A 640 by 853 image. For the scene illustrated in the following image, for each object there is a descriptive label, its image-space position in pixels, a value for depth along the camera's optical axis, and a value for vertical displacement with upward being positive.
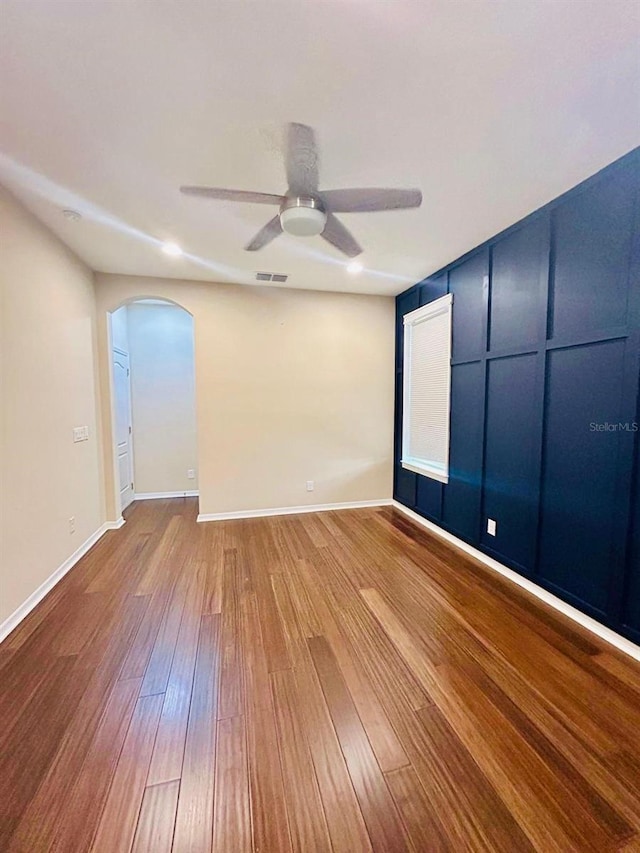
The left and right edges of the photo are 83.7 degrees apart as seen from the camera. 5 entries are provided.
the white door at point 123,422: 4.35 -0.30
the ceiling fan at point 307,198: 1.81 +1.08
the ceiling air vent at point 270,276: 3.73 +1.30
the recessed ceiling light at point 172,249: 3.05 +1.30
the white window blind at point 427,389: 3.65 +0.10
